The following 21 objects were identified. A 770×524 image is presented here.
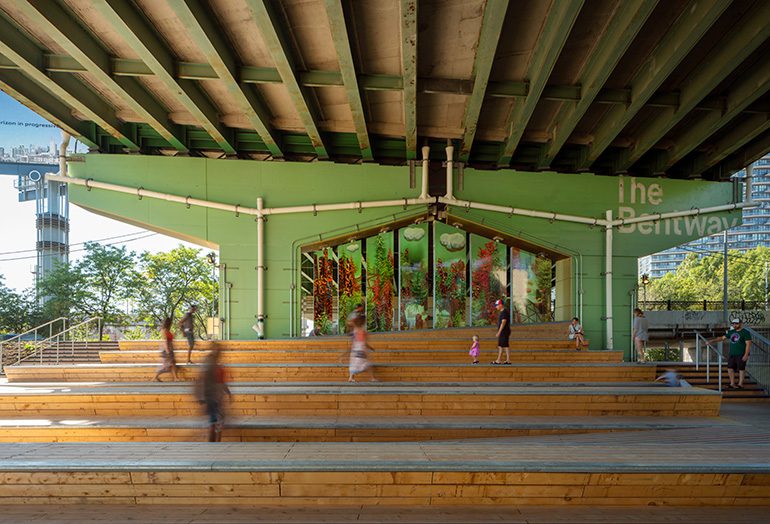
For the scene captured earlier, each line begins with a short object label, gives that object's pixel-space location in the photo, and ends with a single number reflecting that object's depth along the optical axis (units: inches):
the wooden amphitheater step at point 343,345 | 522.3
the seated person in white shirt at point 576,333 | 518.3
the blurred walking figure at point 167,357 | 387.9
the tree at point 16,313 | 1192.8
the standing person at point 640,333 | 518.3
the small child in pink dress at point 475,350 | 440.9
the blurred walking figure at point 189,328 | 434.6
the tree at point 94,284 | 1130.7
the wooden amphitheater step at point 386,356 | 474.0
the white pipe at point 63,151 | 567.5
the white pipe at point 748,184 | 619.2
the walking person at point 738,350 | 440.1
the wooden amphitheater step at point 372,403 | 318.0
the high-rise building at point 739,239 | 4144.9
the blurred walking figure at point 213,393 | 246.2
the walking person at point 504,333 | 415.8
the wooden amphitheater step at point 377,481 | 175.8
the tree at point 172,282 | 1245.1
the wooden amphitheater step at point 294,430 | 275.1
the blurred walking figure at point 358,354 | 364.8
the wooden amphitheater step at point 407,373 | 389.7
